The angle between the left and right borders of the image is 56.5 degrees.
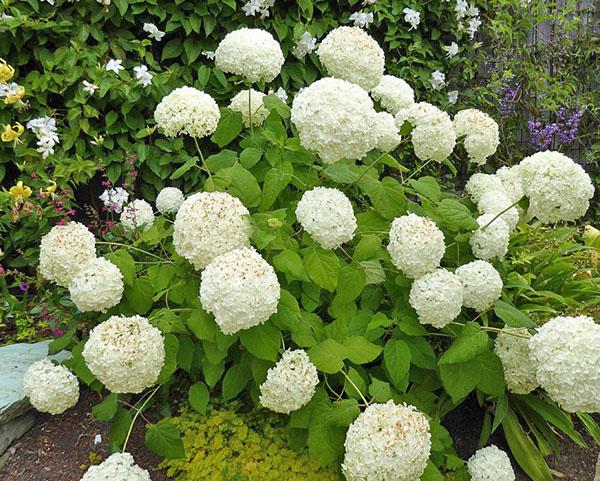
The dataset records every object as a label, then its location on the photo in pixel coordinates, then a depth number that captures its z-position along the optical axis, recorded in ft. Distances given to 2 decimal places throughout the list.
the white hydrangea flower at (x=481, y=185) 8.59
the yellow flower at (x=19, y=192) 8.98
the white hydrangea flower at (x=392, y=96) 8.54
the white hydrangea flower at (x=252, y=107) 8.52
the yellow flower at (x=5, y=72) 8.74
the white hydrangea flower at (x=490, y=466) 6.84
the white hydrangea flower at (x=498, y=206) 7.88
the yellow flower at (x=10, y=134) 9.28
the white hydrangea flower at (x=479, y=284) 6.90
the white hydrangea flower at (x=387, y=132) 7.59
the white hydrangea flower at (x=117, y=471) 5.93
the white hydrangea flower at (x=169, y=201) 8.43
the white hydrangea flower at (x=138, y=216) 8.64
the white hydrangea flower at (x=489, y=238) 7.54
